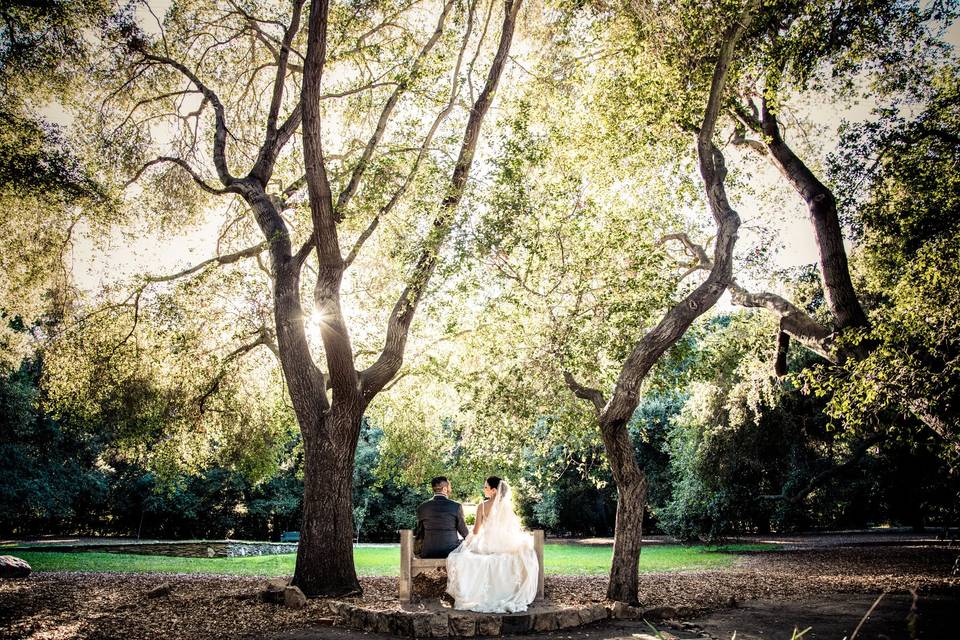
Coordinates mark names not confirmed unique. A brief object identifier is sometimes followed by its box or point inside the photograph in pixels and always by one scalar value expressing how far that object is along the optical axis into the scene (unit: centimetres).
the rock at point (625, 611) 831
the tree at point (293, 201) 1018
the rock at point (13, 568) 1156
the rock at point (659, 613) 834
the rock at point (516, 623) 739
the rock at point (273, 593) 941
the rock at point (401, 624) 721
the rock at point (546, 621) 751
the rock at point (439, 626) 717
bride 793
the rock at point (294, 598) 901
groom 888
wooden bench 843
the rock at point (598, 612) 799
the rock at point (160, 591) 993
